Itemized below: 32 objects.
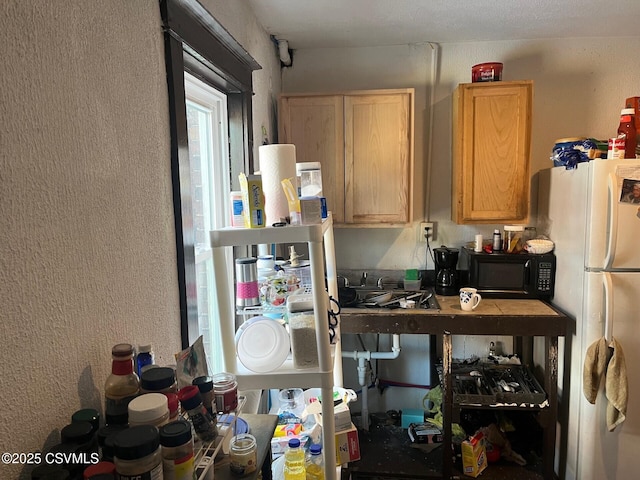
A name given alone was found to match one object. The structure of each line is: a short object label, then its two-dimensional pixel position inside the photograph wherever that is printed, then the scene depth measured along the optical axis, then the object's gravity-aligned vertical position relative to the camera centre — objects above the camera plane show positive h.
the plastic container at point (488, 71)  2.54 +0.68
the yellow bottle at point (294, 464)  1.63 -0.93
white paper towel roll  1.32 +0.08
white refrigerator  2.08 -0.50
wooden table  2.29 -0.66
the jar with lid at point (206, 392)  0.95 -0.39
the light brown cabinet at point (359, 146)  2.58 +0.29
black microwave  2.53 -0.44
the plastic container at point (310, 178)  1.73 +0.08
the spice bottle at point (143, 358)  0.90 -0.30
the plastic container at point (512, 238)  2.63 -0.25
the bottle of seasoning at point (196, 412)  0.88 -0.40
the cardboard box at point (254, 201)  1.21 +0.00
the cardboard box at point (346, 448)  1.92 -1.04
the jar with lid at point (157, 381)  0.80 -0.31
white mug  2.40 -0.54
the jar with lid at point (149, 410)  0.73 -0.33
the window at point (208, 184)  1.83 +0.07
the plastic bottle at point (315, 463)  1.61 -0.94
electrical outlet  2.91 -0.22
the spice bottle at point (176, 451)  0.72 -0.39
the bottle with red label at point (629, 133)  2.18 +0.28
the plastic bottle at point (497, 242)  2.66 -0.27
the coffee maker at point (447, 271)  2.71 -0.44
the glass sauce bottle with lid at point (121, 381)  0.78 -0.31
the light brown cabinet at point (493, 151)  2.51 +0.24
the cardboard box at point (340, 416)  1.86 -0.88
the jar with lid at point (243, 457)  1.01 -0.57
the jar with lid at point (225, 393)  1.04 -0.43
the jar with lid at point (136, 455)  0.64 -0.35
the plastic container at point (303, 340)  1.27 -0.39
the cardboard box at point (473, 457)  2.34 -1.33
